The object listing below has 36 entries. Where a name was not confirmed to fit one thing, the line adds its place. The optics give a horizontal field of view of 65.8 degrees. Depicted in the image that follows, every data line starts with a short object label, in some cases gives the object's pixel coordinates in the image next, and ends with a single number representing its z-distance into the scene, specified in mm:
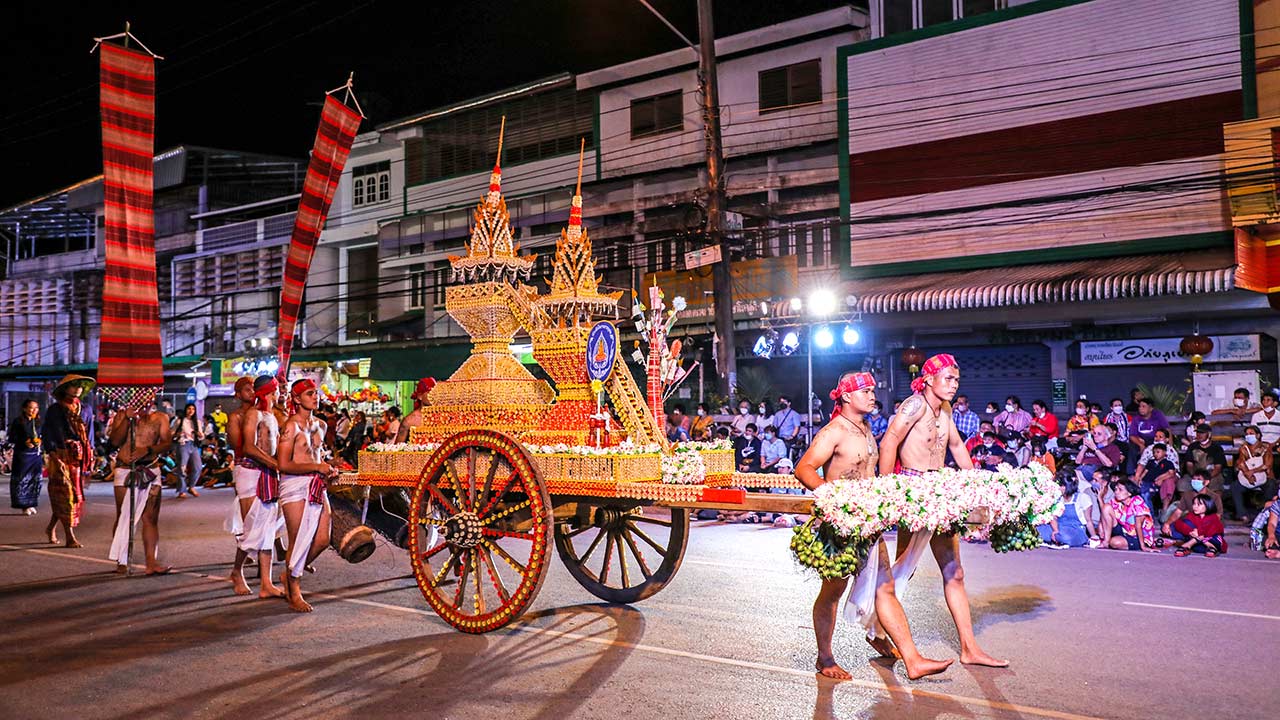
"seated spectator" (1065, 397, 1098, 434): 15125
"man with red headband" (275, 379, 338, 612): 8703
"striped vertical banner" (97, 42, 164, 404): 9508
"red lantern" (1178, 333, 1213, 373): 17781
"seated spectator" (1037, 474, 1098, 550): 12789
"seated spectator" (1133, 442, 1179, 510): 12922
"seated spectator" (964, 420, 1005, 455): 14672
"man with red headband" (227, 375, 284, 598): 9133
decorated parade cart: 7188
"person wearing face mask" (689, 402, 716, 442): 14789
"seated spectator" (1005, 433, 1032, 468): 14617
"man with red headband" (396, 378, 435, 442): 9062
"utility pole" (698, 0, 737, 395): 17875
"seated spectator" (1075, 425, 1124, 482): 14000
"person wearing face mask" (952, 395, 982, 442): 16562
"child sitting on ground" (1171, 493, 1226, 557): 11883
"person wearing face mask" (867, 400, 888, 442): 17183
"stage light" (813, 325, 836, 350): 20484
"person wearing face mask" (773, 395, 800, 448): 18984
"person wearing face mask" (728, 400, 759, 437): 18203
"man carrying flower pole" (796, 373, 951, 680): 6137
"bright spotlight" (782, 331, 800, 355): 21078
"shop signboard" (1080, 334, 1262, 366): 17875
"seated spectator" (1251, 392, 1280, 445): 14023
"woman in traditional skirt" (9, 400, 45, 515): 15711
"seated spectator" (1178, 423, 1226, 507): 12375
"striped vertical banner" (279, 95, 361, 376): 11086
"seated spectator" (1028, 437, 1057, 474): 13453
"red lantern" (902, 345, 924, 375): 20453
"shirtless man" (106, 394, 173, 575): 10477
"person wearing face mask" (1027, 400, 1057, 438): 15499
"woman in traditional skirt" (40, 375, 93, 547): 13117
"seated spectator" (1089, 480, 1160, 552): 12430
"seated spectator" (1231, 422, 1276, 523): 13216
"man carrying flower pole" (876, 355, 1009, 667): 6582
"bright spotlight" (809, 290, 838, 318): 20141
